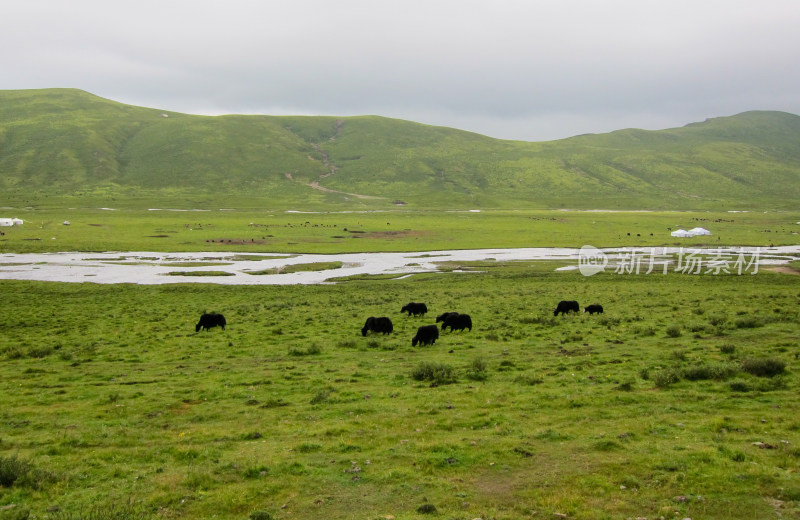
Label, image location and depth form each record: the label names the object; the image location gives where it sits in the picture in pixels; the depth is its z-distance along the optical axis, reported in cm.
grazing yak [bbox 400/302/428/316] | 3203
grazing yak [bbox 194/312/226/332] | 2928
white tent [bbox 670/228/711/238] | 9489
